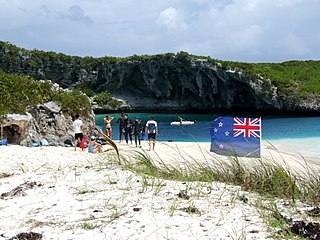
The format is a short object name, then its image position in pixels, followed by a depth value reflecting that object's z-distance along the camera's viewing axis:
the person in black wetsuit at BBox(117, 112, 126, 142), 22.10
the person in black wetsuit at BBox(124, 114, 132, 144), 22.22
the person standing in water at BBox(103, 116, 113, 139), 20.97
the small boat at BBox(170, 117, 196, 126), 44.68
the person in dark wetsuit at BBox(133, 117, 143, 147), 21.41
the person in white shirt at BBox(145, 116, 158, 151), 17.61
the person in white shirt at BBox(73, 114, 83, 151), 16.56
